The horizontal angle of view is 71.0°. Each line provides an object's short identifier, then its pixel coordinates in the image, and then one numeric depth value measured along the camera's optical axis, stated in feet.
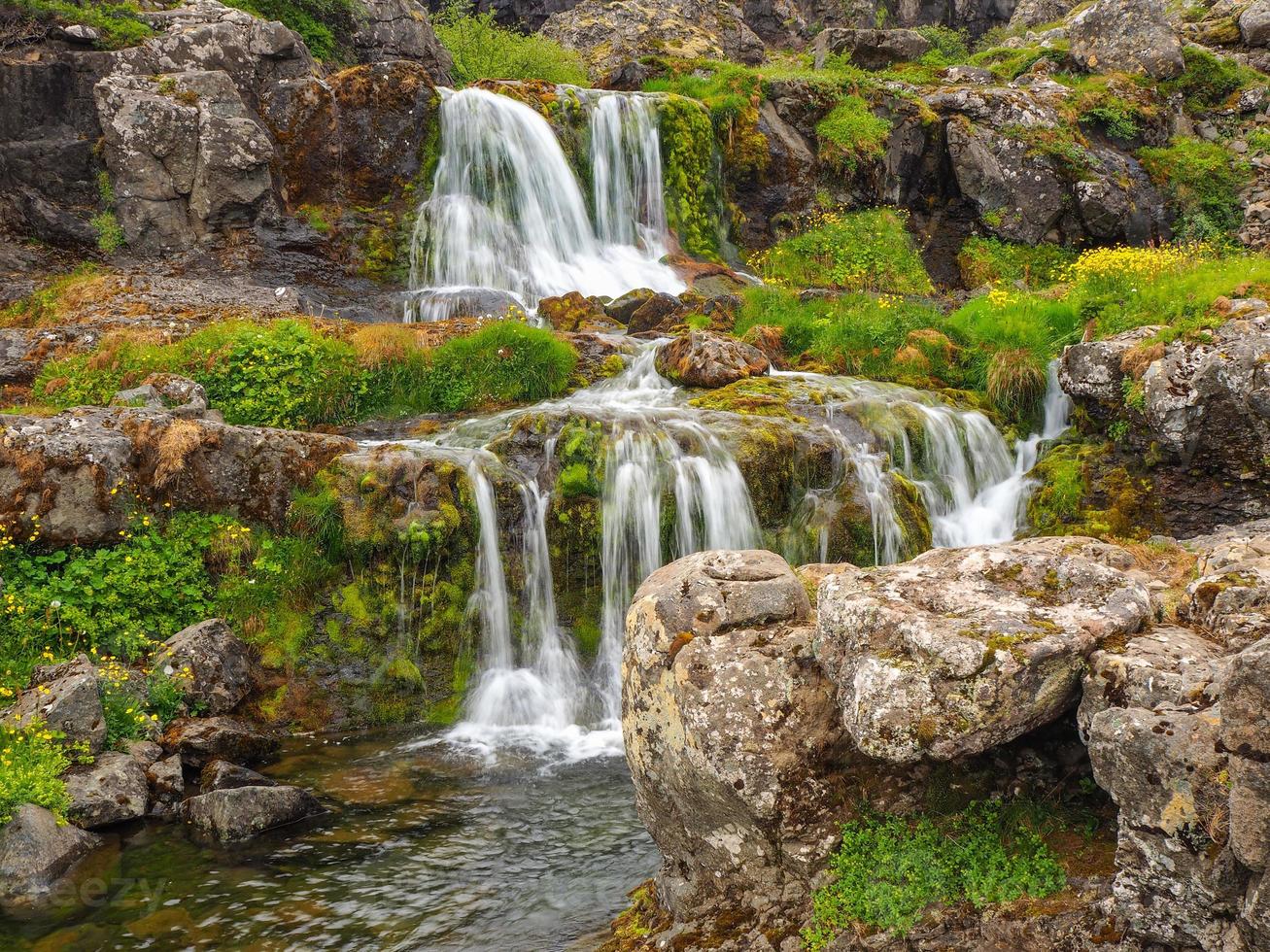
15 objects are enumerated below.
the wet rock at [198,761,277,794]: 24.82
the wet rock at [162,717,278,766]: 26.76
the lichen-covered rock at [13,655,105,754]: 24.64
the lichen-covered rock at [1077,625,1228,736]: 12.46
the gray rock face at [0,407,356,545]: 31.65
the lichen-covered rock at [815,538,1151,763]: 13.52
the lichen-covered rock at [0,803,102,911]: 20.22
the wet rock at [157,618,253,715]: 29.22
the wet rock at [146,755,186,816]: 24.25
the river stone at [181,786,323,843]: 22.84
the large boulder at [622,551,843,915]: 15.34
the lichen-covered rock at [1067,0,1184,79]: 84.64
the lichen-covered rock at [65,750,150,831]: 23.00
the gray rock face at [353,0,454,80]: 82.12
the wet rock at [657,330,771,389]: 45.78
